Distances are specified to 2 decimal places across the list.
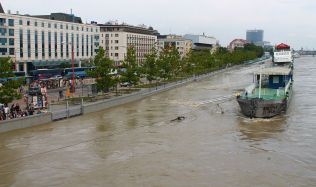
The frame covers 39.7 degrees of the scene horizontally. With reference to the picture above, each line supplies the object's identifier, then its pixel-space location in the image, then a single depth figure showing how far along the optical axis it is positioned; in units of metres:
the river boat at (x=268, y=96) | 45.88
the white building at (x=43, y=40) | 90.75
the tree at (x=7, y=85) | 39.97
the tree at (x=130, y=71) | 66.44
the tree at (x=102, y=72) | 57.75
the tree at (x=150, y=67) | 79.00
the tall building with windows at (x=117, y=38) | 152.50
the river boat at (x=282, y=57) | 116.38
